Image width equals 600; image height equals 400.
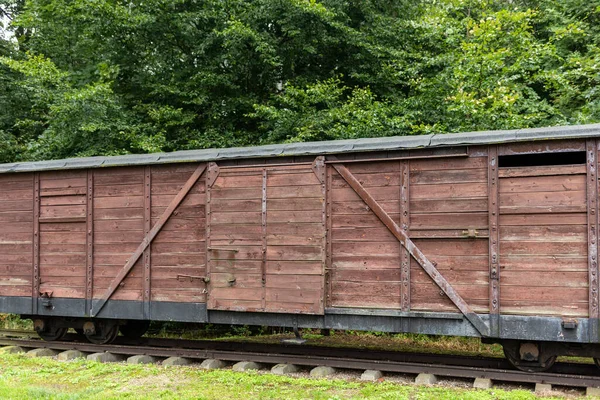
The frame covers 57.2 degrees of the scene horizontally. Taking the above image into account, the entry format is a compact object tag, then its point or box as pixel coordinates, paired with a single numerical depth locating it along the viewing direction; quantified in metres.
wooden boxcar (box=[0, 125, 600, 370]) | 6.43
